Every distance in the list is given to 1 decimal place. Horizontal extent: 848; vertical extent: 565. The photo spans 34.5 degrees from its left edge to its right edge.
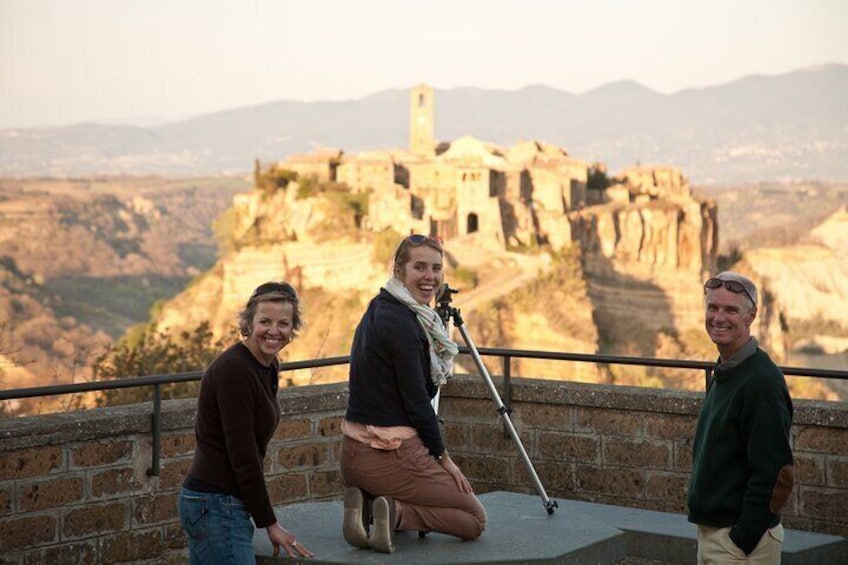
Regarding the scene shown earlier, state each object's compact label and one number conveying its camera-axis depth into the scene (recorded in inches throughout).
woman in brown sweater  176.7
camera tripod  225.5
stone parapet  243.1
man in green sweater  169.0
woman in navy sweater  192.7
